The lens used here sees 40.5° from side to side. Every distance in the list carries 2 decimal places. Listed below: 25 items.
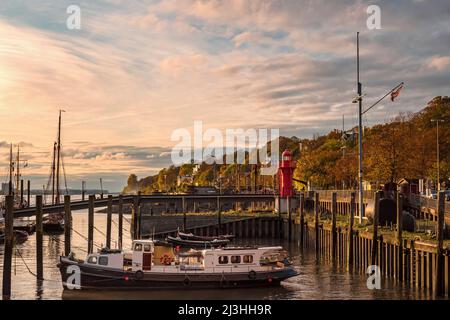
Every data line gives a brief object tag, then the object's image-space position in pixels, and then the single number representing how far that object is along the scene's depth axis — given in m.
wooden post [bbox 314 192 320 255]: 74.45
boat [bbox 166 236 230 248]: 77.56
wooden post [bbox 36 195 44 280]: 50.25
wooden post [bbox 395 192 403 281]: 48.25
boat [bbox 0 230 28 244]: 92.78
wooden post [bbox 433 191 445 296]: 41.78
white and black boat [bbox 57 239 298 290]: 48.75
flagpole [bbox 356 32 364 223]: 67.19
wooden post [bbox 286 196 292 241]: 92.88
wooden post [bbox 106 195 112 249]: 70.55
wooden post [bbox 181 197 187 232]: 96.25
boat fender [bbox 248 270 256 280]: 50.38
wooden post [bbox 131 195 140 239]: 84.56
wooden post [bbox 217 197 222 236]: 98.12
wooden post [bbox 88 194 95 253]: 62.17
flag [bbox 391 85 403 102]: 66.69
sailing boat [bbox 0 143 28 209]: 133.51
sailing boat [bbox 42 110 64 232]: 109.11
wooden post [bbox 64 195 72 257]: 56.28
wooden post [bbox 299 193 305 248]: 82.12
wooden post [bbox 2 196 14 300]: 41.75
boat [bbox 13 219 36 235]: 103.97
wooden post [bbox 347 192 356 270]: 59.09
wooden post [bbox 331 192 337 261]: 65.62
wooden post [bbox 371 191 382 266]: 51.59
